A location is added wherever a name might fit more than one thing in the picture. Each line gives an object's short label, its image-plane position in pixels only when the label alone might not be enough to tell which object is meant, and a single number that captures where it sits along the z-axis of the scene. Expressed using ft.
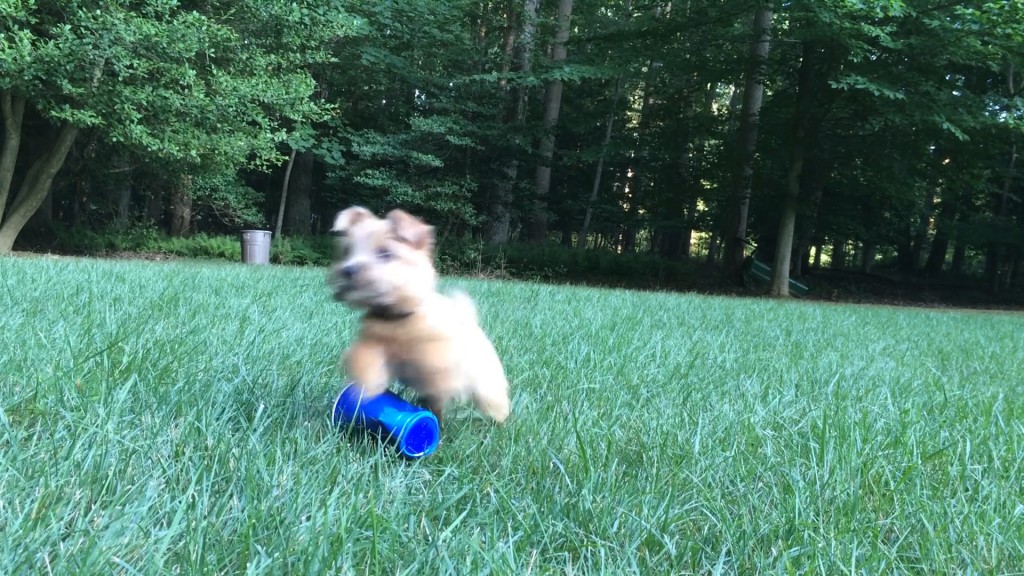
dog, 5.20
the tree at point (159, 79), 33.37
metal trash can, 46.93
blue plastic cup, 5.57
